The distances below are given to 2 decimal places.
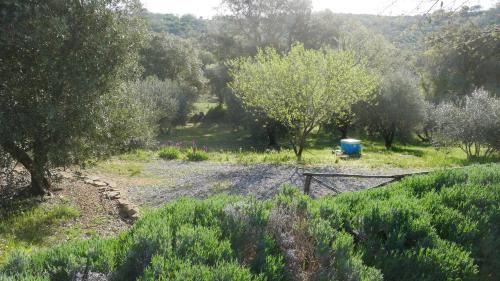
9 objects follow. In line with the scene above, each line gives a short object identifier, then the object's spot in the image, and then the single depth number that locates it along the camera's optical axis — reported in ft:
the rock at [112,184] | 45.17
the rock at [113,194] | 40.34
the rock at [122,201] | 38.29
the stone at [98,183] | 44.39
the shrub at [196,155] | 66.74
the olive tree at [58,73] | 29.99
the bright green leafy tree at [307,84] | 62.59
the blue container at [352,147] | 74.49
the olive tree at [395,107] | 105.40
